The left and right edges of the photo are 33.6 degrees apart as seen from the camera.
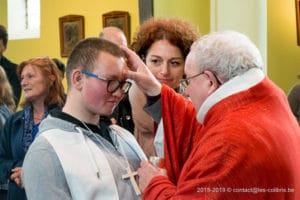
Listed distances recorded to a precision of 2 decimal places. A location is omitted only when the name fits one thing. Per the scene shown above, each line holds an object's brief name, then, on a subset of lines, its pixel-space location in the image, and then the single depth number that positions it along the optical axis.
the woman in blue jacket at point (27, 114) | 3.09
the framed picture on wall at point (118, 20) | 5.91
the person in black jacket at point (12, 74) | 4.49
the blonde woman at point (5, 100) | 3.68
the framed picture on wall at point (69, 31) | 6.48
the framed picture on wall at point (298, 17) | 4.87
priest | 1.48
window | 6.79
